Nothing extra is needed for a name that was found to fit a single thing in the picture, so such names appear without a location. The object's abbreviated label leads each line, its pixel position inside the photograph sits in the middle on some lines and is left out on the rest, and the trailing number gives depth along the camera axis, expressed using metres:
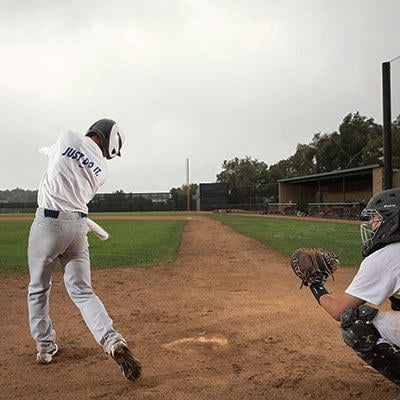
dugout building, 27.58
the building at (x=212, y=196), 52.69
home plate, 3.69
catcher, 2.19
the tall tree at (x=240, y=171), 72.69
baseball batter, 3.04
